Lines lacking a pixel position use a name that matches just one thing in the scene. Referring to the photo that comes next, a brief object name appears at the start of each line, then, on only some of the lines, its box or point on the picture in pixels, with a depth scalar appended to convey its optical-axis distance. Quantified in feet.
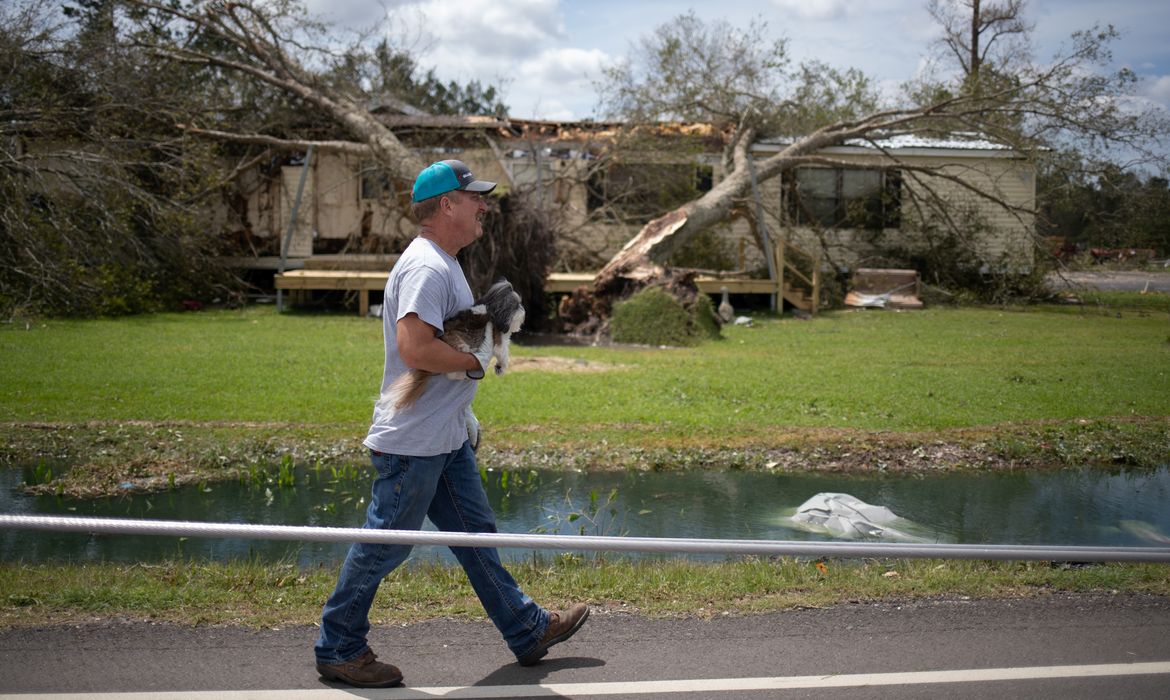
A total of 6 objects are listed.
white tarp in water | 23.07
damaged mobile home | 73.31
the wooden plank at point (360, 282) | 65.67
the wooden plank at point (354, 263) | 73.97
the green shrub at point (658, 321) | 53.01
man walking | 12.60
